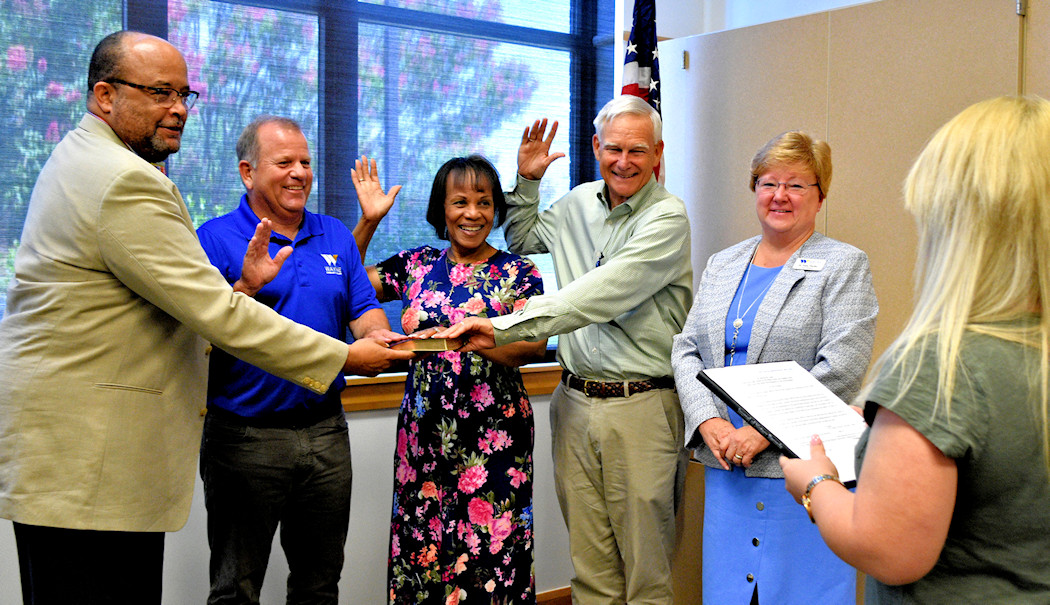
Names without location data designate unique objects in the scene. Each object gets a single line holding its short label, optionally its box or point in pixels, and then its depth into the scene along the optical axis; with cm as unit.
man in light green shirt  235
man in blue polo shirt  212
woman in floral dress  239
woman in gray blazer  205
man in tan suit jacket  162
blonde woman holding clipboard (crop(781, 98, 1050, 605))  97
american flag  315
